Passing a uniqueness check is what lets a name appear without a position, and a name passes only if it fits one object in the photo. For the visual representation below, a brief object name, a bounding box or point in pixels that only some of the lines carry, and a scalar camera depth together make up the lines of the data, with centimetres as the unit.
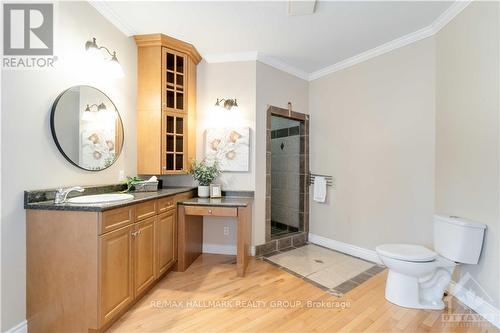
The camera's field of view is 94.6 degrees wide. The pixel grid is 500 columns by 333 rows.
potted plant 288
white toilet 182
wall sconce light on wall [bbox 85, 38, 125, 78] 191
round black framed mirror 178
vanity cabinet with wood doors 150
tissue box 246
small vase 288
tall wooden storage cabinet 262
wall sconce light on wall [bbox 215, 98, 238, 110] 295
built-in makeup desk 247
